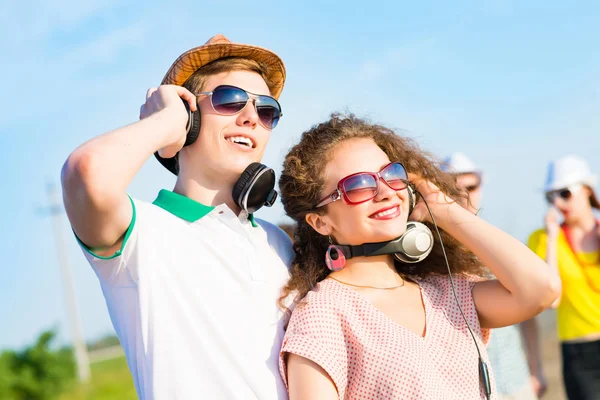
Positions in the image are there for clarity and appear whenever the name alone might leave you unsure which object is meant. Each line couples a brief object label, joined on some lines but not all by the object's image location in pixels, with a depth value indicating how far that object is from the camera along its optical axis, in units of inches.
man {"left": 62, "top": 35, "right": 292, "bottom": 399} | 89.1
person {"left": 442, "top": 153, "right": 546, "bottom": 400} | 190.2
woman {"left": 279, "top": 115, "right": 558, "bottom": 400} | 99.8
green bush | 925.2
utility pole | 1190.3
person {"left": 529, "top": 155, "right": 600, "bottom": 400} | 229.3
